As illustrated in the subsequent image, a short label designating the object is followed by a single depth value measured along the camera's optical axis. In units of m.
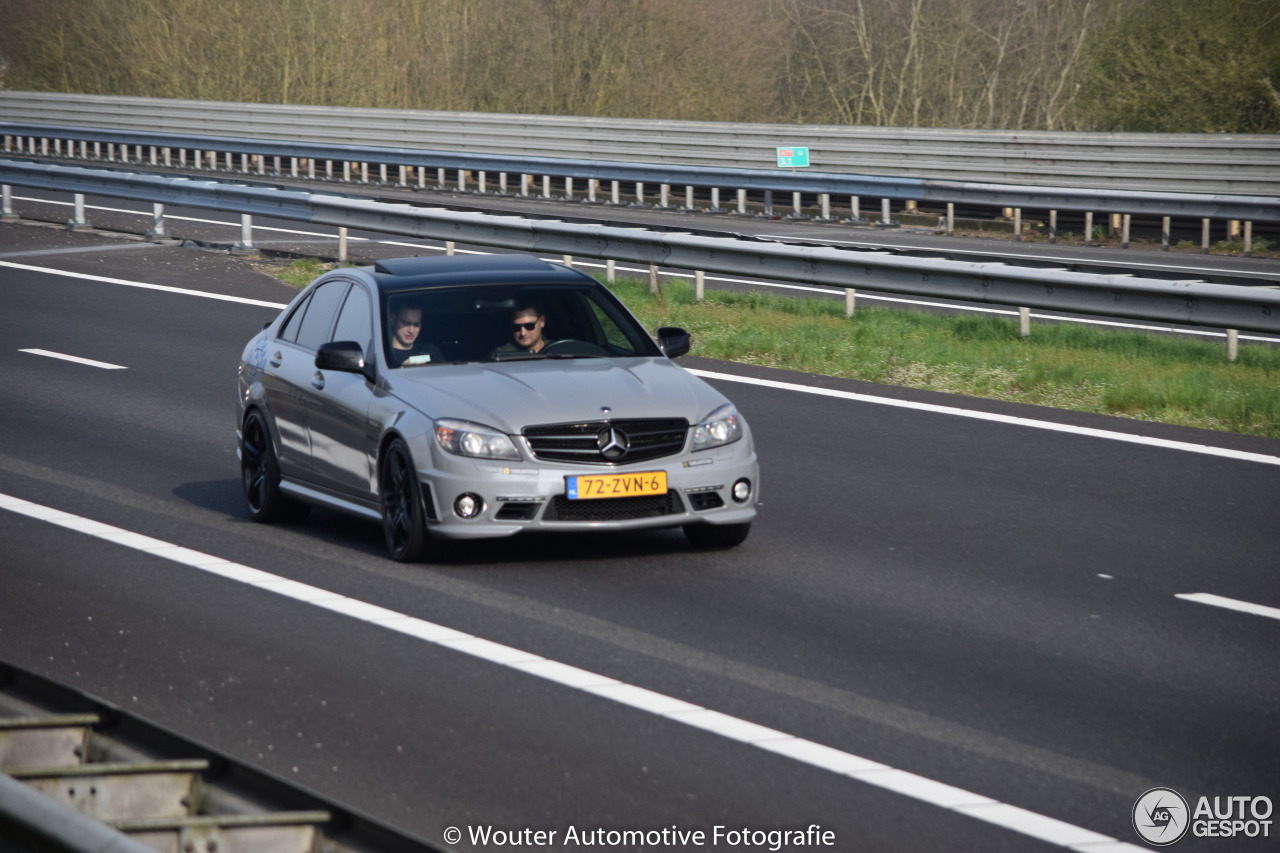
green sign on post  69.19
